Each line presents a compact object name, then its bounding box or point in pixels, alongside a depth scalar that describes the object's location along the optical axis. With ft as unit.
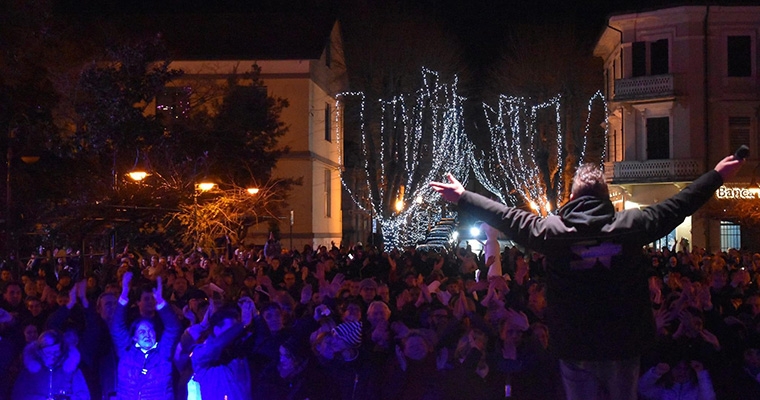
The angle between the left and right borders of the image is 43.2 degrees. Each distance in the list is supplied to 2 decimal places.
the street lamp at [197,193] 75.49
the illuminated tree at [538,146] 146.20
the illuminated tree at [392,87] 137.18
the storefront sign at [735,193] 108.58
